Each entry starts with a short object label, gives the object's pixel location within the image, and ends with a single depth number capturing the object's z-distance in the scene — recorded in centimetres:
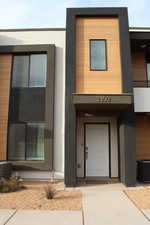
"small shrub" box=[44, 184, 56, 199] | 636
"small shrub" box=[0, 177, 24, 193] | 731
